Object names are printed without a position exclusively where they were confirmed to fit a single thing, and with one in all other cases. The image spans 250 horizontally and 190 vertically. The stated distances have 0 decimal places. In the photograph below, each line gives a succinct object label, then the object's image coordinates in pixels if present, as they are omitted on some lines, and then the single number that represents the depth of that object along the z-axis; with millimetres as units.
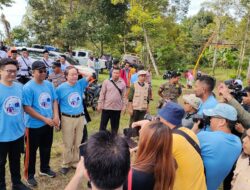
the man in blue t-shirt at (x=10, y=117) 2463
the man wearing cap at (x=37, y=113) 2763
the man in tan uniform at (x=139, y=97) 4271
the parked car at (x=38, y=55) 9650
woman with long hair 1285
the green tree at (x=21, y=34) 19310
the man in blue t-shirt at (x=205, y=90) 2646
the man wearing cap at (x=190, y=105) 2581
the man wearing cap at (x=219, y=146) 1739
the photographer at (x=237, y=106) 2243
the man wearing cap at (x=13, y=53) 6008
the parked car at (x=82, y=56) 15374
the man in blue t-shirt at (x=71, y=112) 3152
